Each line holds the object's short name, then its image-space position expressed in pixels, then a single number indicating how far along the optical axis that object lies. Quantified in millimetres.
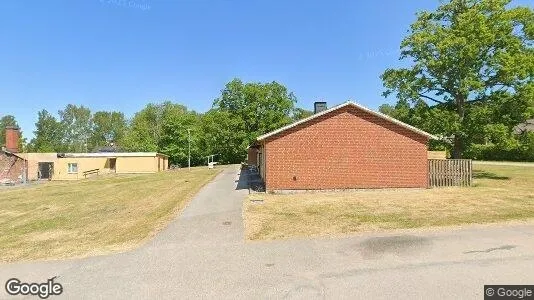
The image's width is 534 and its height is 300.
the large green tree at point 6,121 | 118219
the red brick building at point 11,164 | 47906
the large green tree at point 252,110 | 63969
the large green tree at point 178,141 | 68938
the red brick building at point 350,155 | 21547
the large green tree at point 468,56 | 26766
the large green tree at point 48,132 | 108538
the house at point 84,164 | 50500
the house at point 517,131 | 28678
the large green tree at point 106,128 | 117438
